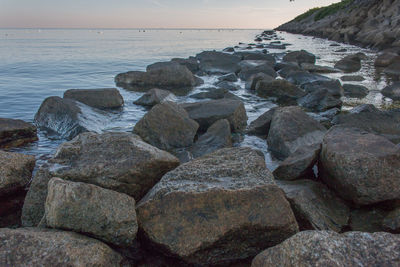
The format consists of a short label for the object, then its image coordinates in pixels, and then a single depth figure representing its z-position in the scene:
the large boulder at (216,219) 3.16
